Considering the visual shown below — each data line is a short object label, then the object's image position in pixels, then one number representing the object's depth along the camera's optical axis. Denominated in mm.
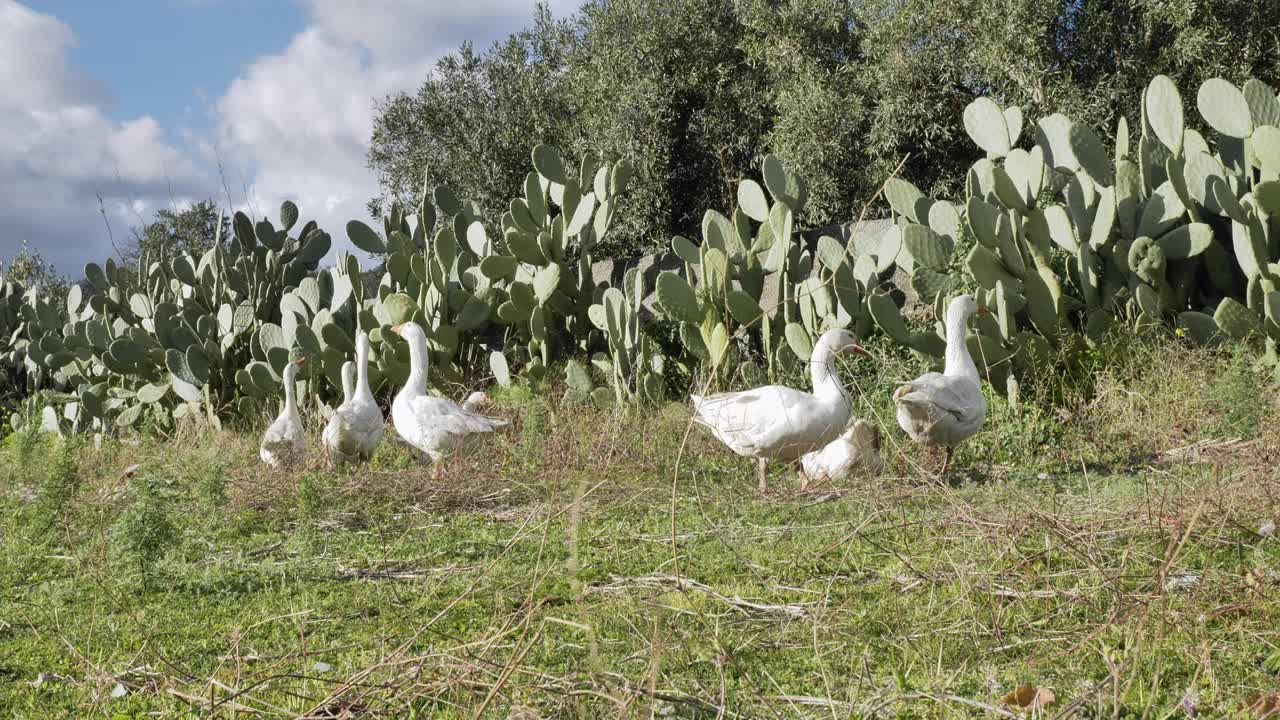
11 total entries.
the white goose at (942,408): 5258
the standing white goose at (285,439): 6639
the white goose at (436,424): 6020
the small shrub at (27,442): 7363
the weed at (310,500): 4566
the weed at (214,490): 5215
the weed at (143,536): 3820
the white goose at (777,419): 5090
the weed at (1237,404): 5395
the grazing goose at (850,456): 5398
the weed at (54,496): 4805
